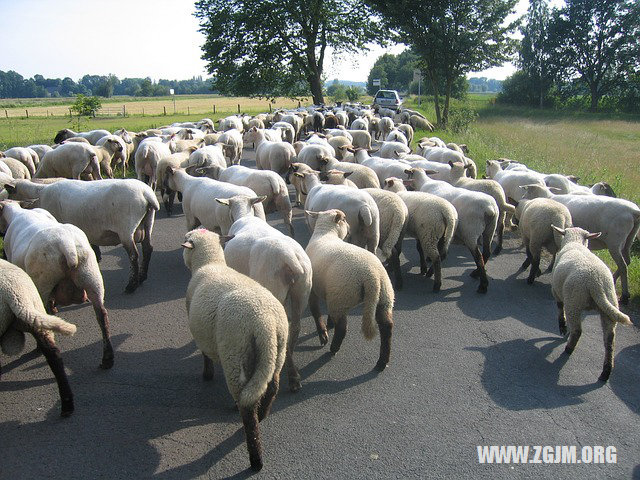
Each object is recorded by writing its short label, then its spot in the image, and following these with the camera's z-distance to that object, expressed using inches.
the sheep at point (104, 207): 267.4
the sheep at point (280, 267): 183.8
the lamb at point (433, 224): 279.3
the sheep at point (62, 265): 185.6
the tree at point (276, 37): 1385.3
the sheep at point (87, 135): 585.9
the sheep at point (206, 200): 287.9
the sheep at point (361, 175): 374.9
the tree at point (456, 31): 1141.1
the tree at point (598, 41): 1972.2
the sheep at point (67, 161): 414.3
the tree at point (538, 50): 2153.1
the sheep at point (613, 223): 276.1
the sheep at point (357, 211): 269.6
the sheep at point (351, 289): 190.1
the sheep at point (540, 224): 278.2
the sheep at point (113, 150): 483.2
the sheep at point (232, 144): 542.3
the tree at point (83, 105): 762.9
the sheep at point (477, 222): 288.5
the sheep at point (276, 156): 478.0
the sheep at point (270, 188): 334.3
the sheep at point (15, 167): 412.5
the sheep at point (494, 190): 337.7
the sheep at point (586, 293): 194.1
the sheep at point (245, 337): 140.8
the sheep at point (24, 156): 461.7
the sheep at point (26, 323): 156.4
